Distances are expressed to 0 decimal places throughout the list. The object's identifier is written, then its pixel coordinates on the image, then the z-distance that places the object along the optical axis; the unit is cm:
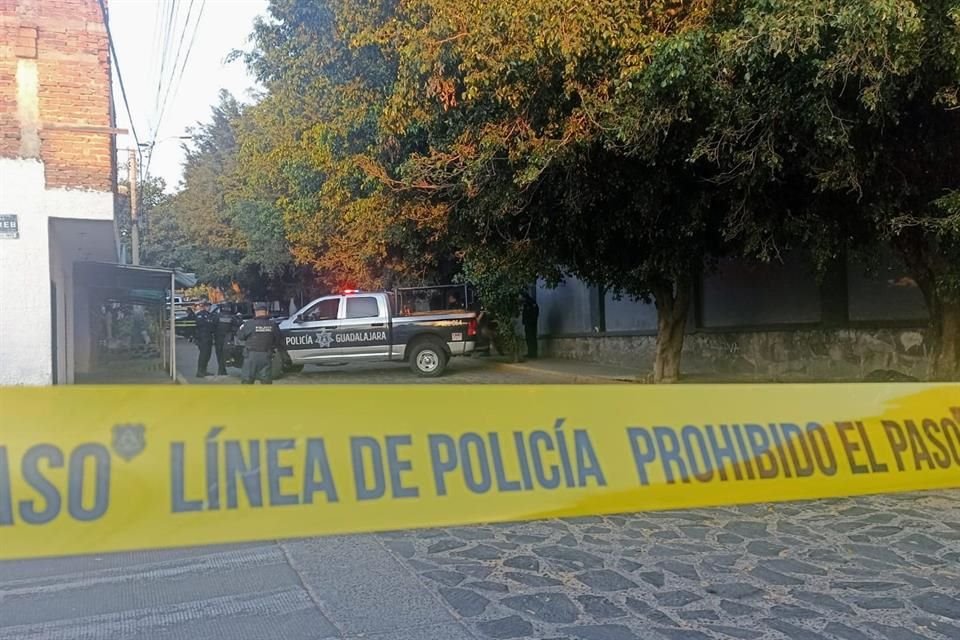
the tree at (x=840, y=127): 689
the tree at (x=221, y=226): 3130
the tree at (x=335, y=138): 1153
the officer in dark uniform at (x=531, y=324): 2261
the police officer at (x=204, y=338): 1909
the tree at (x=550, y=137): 809
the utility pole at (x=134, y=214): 2666
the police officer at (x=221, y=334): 1903
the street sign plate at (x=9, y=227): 1269
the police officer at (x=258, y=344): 1360
